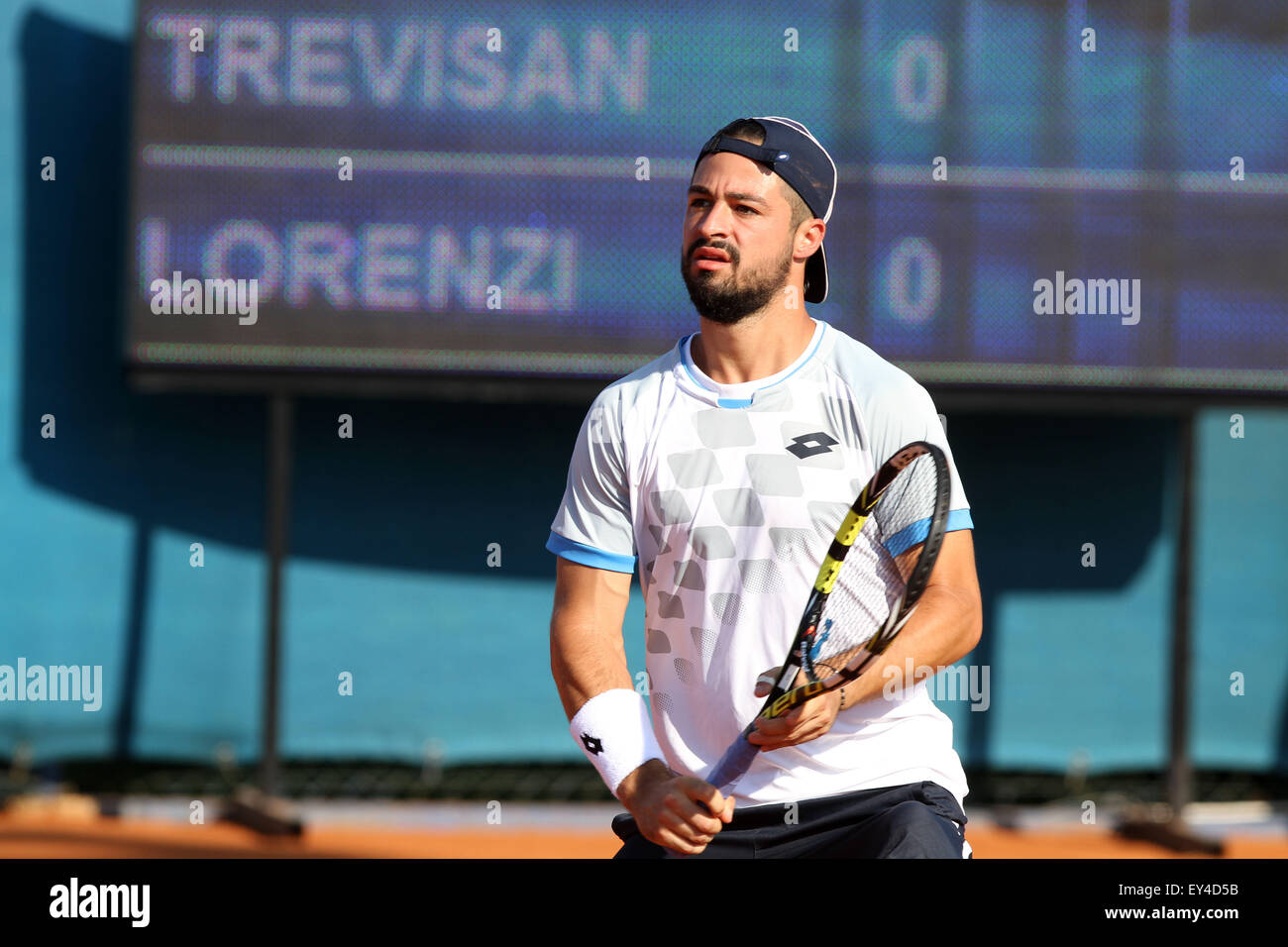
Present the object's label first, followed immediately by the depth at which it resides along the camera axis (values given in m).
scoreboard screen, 11.37
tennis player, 4.89
